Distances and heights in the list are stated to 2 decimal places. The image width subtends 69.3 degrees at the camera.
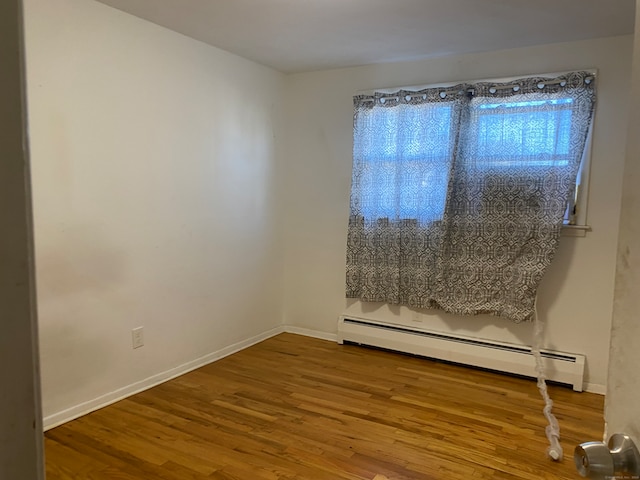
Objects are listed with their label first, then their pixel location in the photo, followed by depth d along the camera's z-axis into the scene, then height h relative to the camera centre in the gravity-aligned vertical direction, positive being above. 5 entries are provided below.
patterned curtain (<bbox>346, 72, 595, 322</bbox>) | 3.14 +0.11
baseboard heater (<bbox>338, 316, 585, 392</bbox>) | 3.19 -1.10
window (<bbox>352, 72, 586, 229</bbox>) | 3.14 +0.48
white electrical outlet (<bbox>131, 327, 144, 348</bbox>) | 2.98 -0.91
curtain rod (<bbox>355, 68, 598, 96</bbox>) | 3.08 +0.90
